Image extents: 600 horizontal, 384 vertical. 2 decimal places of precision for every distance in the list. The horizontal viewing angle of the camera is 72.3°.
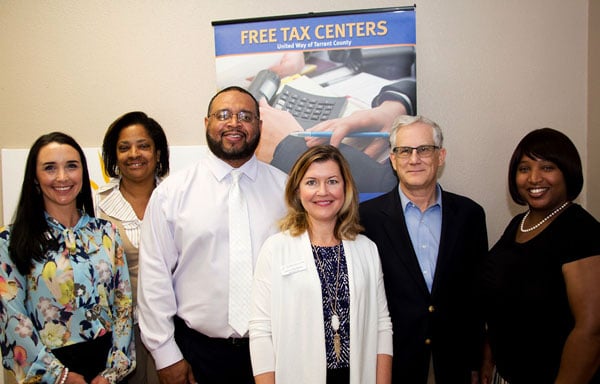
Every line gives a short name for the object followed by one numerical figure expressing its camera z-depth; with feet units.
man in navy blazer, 6.12
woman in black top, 5.06
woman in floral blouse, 5.47
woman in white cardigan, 5.37
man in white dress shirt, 6.33
